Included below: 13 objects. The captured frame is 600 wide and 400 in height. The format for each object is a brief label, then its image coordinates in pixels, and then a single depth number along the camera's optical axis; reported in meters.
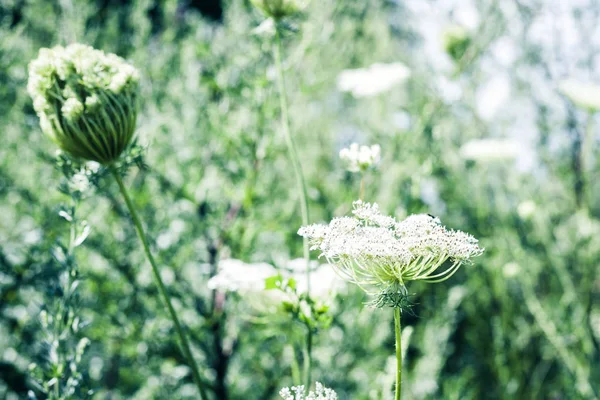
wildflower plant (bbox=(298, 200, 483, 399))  0.55
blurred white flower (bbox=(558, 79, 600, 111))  0.94
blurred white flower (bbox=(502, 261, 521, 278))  1.03
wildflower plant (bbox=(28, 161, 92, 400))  0.61
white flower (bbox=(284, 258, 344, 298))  0.66
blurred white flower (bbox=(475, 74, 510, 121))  1.33
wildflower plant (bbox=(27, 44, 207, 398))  0.61
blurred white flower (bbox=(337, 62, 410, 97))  0.88
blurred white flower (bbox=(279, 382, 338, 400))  0.55
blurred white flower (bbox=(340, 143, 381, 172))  0.65
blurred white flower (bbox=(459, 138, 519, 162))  0.97
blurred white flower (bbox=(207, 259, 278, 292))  0.66
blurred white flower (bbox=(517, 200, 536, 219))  1.00
